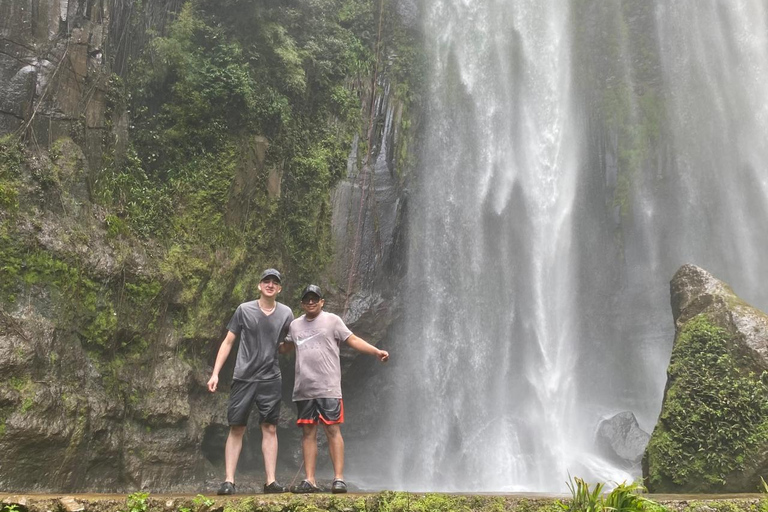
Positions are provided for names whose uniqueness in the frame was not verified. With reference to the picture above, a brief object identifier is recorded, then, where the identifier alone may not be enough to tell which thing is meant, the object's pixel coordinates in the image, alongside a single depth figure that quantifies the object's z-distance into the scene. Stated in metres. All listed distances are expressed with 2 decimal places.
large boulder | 7.30
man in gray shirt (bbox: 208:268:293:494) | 4.80
